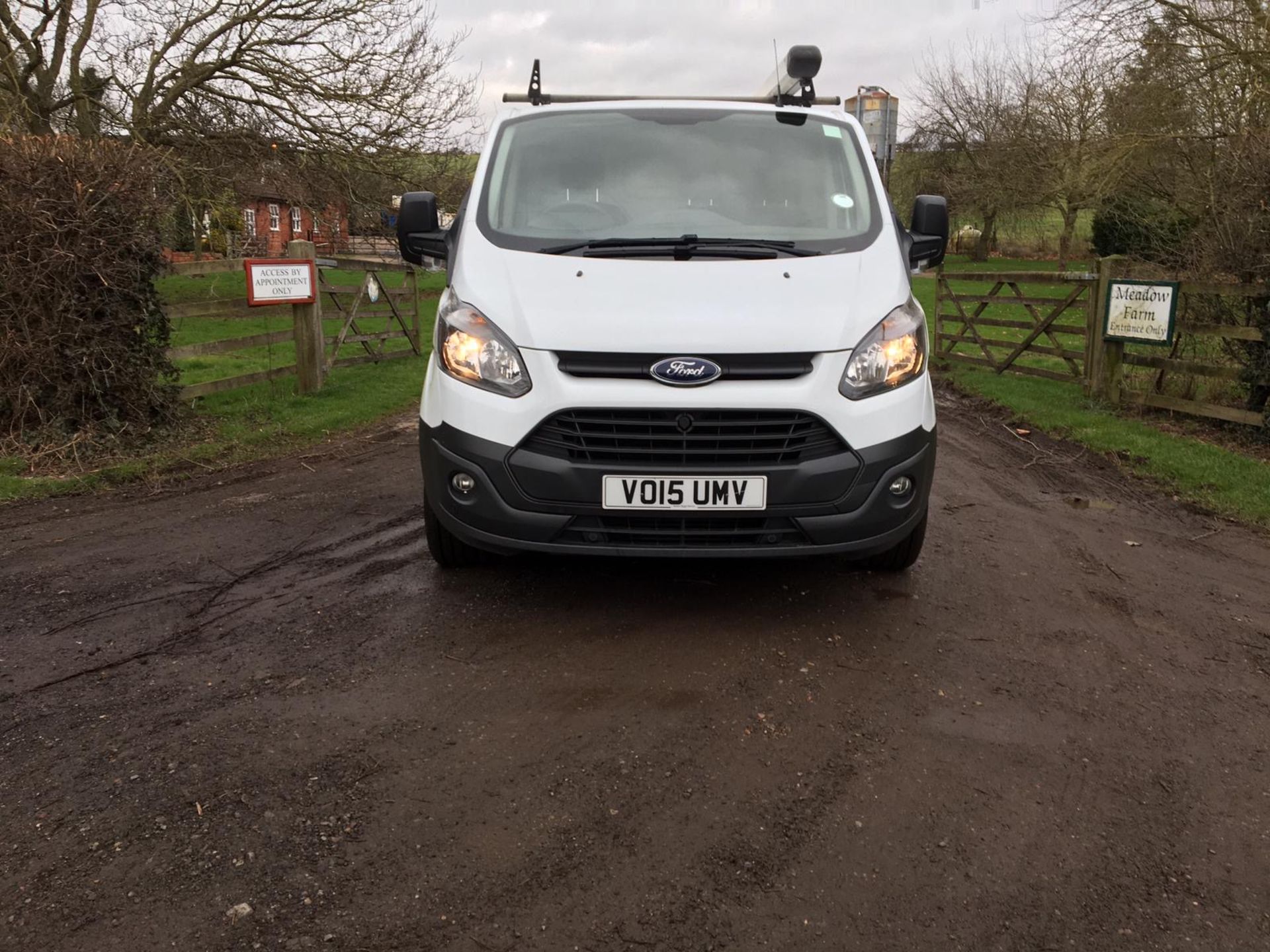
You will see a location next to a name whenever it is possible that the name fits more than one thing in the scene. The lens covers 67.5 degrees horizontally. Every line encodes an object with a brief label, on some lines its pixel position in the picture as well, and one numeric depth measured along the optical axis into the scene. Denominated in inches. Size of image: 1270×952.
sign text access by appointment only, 374.9
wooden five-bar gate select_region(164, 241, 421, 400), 346.0
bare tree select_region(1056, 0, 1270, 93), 607.2
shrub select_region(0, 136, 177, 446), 257.0
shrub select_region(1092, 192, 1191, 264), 408.2
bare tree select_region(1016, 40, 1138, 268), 701.9
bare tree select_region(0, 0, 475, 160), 613.6
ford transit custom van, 144.6
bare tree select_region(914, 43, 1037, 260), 1417.3
